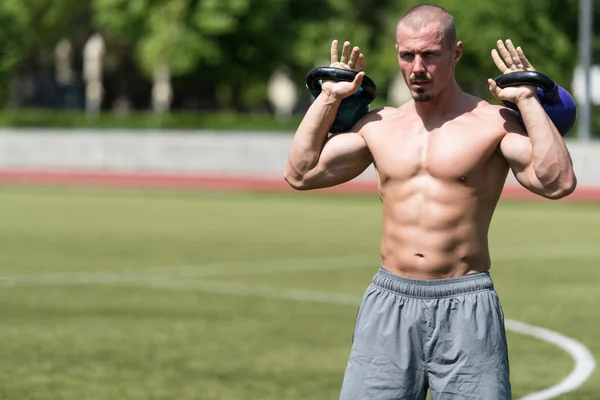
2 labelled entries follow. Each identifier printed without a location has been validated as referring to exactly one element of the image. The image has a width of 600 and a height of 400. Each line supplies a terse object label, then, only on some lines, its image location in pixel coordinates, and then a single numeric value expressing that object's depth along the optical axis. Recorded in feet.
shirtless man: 15.57
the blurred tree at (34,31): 154.92
